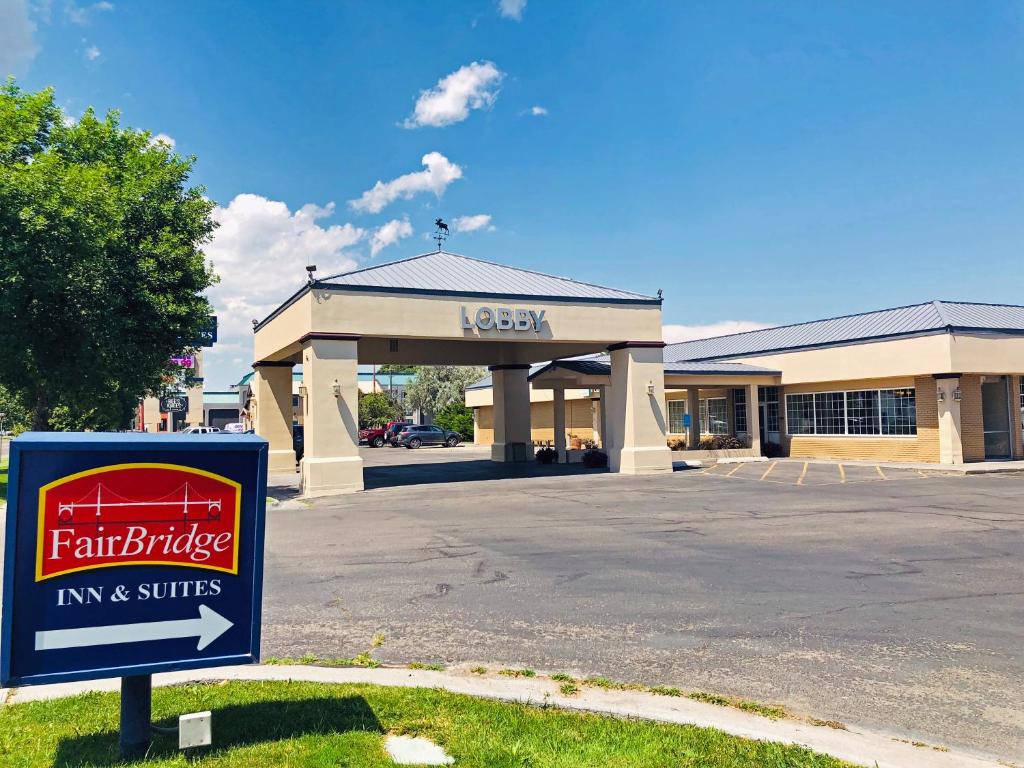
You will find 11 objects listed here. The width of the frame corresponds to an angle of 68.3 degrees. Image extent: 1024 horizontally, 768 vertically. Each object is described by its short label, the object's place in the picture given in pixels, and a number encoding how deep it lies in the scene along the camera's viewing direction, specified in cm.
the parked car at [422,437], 4956
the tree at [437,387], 6975
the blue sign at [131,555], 415
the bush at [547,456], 3253
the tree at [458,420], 5759
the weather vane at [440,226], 2991
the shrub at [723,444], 3344
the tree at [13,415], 4182
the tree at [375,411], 6506
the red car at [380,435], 5345
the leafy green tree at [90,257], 1700
